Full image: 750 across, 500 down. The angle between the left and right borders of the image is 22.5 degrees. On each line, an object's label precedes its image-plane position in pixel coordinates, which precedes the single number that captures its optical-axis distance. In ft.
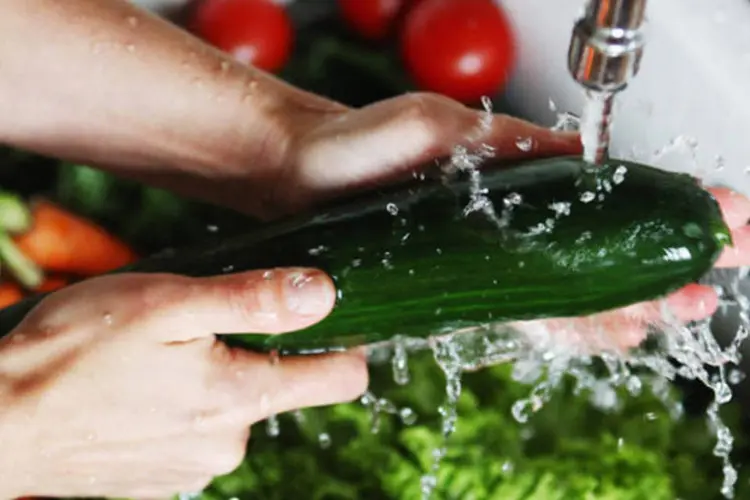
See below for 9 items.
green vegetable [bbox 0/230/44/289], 2.41
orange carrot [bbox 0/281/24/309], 2.43
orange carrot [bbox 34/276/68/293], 2.47
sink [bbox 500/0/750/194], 2.23
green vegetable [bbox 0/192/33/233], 2.42
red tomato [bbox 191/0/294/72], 2.73
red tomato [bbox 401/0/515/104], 2.67
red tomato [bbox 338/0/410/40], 2.78
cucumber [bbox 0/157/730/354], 1.93
